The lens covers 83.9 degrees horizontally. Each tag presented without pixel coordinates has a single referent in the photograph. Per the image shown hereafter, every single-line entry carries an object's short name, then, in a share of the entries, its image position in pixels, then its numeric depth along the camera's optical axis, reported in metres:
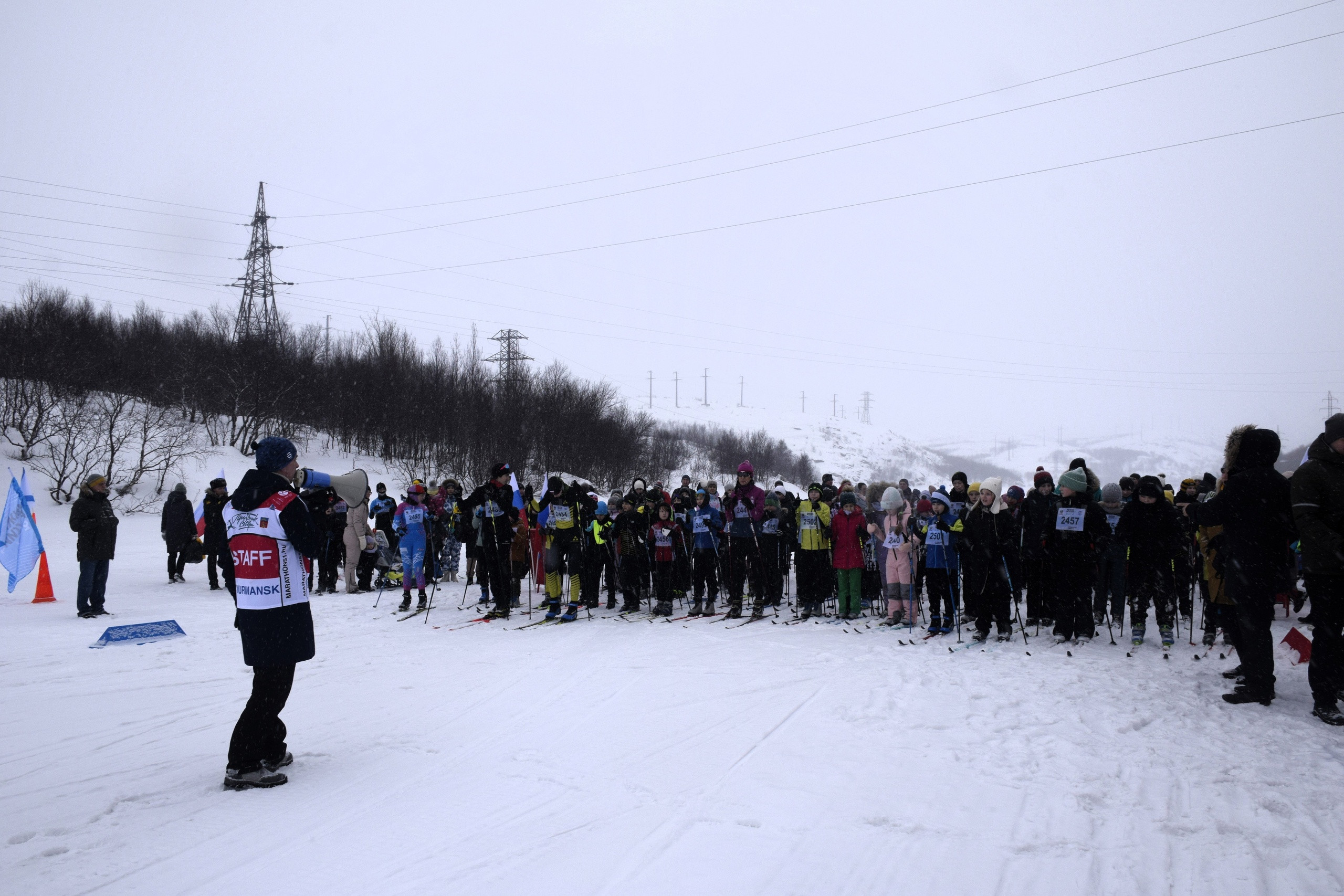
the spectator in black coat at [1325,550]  5.32
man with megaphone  4.58
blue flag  11.55
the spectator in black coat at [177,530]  14.79
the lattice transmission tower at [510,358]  41.72
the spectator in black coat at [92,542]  10.91
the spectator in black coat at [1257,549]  5.88
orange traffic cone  12.34
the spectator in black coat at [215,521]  13.34
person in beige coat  13.80
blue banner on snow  9.11
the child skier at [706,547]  11.50
